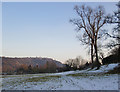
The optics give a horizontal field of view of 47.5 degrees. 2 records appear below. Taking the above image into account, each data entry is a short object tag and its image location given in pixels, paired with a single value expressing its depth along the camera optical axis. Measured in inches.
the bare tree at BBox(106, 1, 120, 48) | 744.7
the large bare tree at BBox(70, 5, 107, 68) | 1061.1
